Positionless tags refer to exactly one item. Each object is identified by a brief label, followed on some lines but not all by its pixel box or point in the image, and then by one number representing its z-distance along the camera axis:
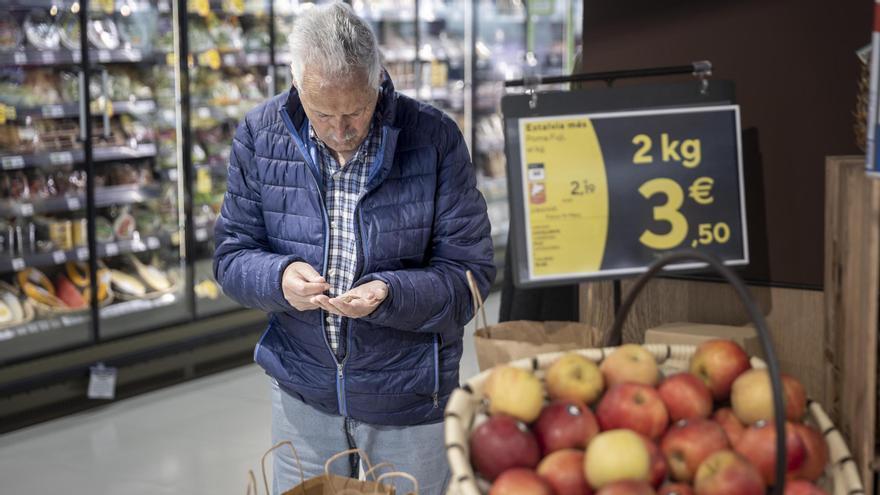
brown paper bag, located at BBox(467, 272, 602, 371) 1.98
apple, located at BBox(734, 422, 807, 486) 1.51
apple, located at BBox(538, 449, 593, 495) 1.48
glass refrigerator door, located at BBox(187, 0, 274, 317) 6.06
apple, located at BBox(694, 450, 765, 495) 1.41
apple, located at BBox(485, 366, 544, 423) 1.60
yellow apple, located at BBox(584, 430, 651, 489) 1.45
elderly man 2.25
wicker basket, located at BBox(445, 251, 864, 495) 1.40
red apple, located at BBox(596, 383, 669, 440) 1.56
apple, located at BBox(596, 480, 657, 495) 1.38
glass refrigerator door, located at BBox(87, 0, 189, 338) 5.55
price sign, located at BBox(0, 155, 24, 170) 5.00
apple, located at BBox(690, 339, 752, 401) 1.69
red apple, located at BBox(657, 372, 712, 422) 1.60
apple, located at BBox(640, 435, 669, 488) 1.48
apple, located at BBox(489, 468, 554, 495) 1.44
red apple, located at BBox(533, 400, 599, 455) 1.55
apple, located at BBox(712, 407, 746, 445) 1.59
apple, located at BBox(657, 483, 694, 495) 1.45
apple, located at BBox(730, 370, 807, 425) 1.60
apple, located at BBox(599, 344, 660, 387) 1.67
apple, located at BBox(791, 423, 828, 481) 1.60
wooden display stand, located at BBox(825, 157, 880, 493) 1.67
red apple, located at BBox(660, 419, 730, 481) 1.51
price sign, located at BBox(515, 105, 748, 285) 1.85
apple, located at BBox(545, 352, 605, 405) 1.65
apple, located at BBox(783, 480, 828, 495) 1.49
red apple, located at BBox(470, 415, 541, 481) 1.52
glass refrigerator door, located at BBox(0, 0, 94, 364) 5.09
